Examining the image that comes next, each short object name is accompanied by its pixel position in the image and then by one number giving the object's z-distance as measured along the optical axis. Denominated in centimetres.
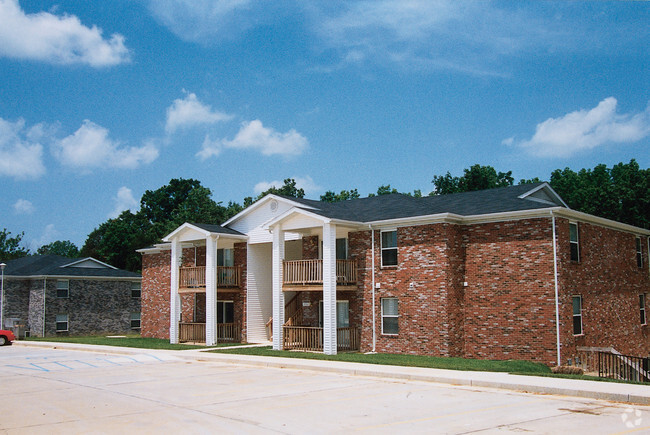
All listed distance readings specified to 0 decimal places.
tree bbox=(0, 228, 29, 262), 8906
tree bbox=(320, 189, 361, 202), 6738
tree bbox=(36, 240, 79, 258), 14427
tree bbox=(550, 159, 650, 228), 4791
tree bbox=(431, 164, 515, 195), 6122
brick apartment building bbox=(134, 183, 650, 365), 2264
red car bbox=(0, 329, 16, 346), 3600
